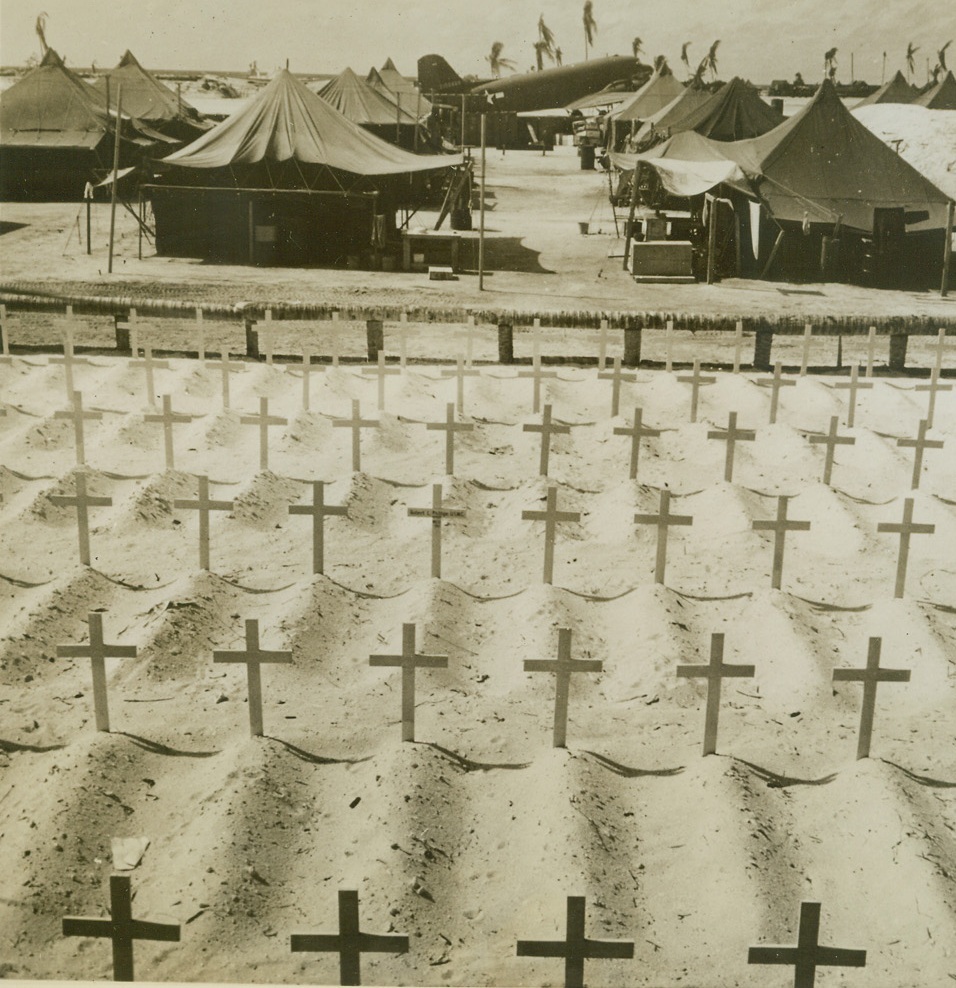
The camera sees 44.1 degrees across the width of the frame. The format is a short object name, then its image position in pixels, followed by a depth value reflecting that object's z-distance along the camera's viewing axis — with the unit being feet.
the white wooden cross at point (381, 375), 26.40
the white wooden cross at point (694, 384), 26.91
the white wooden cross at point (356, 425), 22.40
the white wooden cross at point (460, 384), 26.81
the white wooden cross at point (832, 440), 21.57
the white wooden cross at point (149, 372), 26.27
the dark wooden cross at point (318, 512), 17.02
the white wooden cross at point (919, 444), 21.36
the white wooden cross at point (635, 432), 22.20
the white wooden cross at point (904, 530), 16.93
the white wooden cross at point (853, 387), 26.18
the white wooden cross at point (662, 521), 17.13
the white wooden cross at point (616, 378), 26.84
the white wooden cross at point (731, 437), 21.79
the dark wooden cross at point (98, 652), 12.83
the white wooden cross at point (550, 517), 17.06
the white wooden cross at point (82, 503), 16.88
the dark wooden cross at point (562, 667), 12.85
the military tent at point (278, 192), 61.82
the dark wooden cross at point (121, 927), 8.79
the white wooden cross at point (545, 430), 21.89
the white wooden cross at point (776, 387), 26.24
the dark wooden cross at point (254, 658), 12.95
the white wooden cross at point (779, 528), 17.15
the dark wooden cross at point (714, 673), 13.01
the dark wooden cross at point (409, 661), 12.74
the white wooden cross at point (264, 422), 22.70
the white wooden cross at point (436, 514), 16.53
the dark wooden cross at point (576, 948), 8.73
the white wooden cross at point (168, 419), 21.84
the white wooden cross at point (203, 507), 17.21
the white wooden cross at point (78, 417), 21.70
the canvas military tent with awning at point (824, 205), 58.80
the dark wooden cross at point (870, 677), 12.71
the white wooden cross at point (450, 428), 21.80
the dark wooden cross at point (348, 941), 8.77
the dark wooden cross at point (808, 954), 8.61
